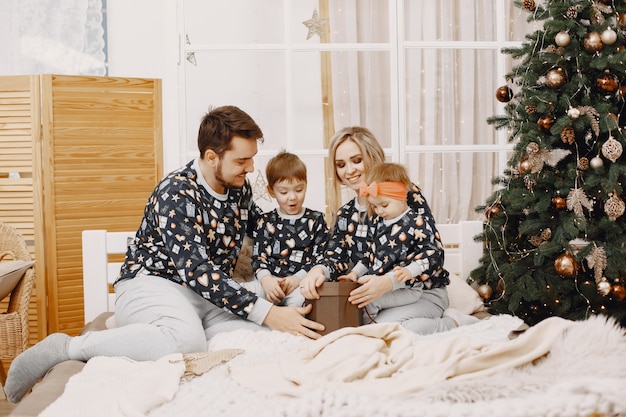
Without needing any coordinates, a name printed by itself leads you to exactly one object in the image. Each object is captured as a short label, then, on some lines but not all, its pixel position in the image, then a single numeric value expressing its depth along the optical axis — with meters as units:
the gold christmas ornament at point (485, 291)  2.78
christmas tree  2.60
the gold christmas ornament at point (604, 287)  2.59
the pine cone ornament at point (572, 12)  2.67
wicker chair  2.77
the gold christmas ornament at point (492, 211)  2.83
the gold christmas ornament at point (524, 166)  2.69
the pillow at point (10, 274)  2.71
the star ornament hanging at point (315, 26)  3.28
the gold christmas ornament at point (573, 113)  2.58
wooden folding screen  3.76
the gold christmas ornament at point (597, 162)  2.60
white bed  1.26
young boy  2.52
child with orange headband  2.31
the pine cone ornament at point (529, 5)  2.76
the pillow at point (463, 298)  2.56
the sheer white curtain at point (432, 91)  3.34
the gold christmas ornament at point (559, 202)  2.65
